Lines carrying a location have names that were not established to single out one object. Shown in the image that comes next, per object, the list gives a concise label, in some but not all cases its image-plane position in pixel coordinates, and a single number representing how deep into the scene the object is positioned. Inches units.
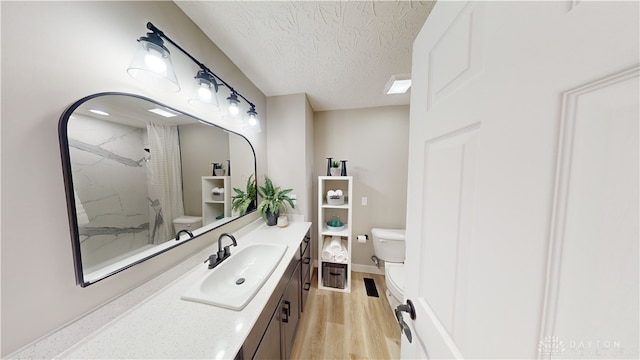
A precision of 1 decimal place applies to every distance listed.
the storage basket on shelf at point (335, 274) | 77.4
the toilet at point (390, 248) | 67.8
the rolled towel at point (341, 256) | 76.2
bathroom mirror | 24.7
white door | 8.8
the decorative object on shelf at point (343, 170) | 80.0
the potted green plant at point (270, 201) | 68.0
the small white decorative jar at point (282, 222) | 68.9
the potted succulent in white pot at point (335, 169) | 79.2
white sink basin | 31.6
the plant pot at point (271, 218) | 70.5
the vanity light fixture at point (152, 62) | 29.6
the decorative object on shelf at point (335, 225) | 80.4
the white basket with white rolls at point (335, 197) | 78.0
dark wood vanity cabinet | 30.4
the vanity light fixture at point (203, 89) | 41.8
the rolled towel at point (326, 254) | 76.7
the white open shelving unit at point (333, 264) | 76.4
